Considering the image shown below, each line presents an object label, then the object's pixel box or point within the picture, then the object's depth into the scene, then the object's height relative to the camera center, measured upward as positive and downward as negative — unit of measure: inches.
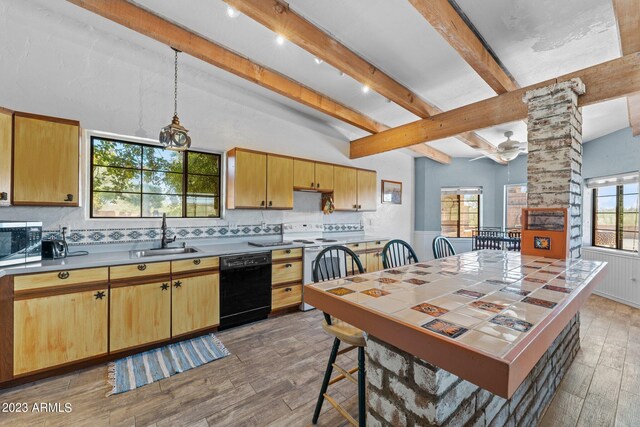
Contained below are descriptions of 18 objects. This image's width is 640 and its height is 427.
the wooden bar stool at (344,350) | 54.7 -30.2
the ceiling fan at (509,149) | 141.6 +35.8
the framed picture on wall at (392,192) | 223.3 +18.6
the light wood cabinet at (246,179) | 131.1 +16.6
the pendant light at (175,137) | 110.3 +31.1
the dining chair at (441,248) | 114.0 -15.0
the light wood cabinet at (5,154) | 82.3 +17.4
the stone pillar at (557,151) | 91.8 +23.0
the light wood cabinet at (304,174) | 151.9 +22.4
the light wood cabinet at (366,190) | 184.7 +16.0
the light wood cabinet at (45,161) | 86.4 +16.4
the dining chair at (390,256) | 88.1 -15.2
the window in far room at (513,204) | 234.6 +9.6
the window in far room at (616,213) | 160.1 +1.7
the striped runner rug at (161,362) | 82.5 -52.5
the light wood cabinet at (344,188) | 170.9 +16.1
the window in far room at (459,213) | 250.5 +1.0
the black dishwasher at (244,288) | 114.7 -34.6
